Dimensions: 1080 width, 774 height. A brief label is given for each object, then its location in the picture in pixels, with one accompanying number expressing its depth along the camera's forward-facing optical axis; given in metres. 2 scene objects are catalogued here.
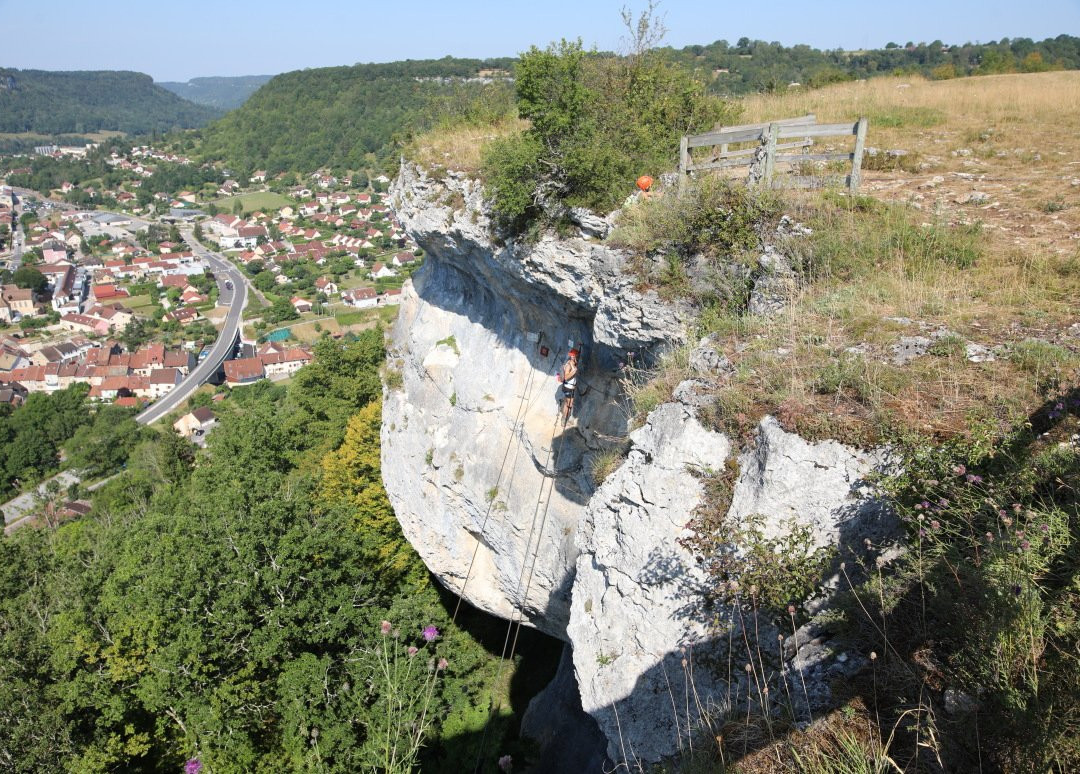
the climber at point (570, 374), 10.98
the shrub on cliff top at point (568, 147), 10.30
